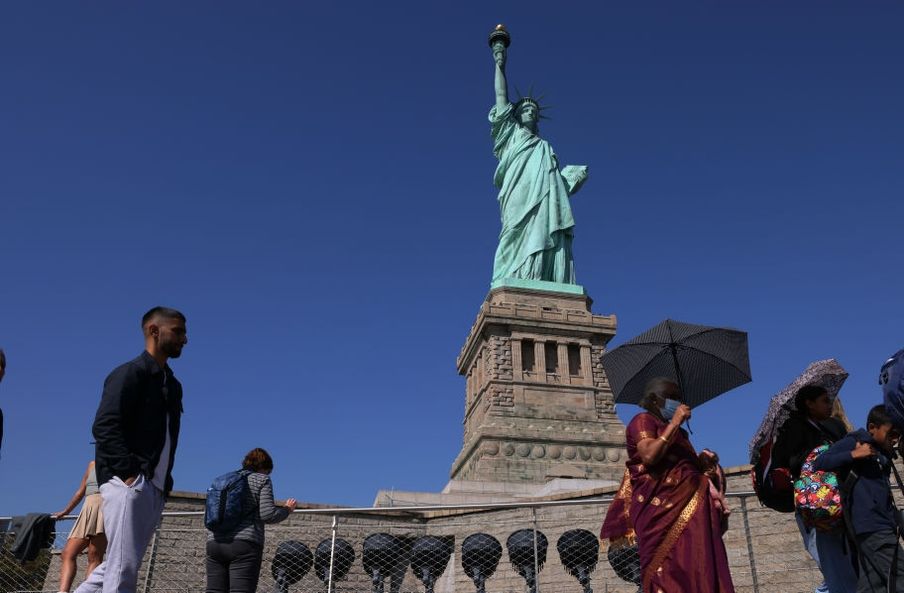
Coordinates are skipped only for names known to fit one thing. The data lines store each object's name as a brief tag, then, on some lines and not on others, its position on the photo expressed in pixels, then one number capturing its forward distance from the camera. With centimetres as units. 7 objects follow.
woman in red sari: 399
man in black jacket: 346
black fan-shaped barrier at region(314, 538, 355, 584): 842
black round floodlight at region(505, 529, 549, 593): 816
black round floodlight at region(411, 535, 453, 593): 843
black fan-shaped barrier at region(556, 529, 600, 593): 835
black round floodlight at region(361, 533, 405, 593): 860
